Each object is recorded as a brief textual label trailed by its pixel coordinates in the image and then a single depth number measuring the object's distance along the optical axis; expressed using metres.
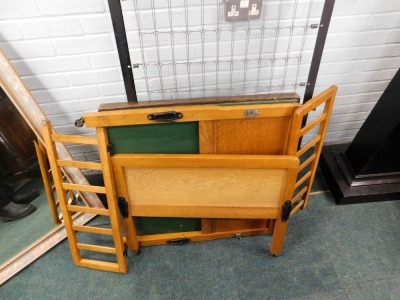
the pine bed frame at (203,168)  1.16
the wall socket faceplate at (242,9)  1.34
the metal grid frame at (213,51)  1.37
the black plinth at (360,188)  1.80
